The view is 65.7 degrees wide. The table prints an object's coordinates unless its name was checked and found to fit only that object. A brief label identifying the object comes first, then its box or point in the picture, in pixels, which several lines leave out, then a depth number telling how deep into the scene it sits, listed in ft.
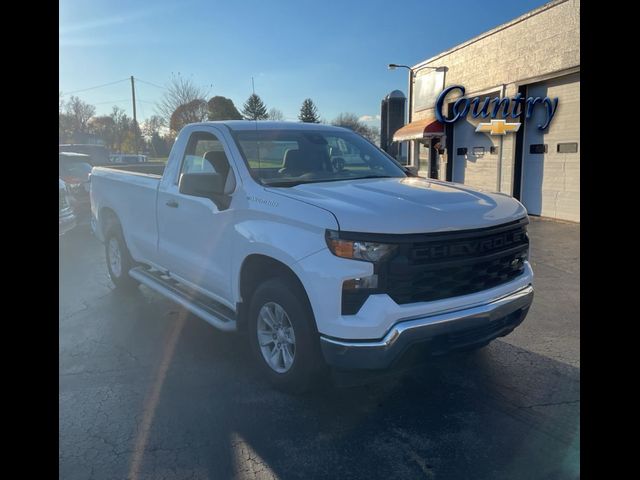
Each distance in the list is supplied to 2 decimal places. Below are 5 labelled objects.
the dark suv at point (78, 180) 43.04
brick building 39.93
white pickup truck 9.72
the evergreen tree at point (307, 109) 204.73
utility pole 124.45
